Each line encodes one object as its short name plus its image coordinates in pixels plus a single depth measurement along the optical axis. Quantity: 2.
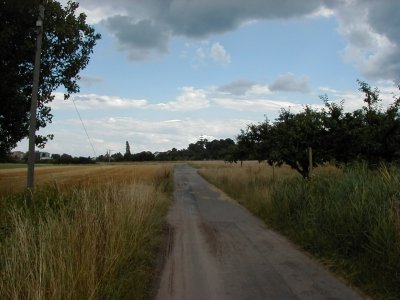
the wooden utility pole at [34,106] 13.95
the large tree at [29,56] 14.92
